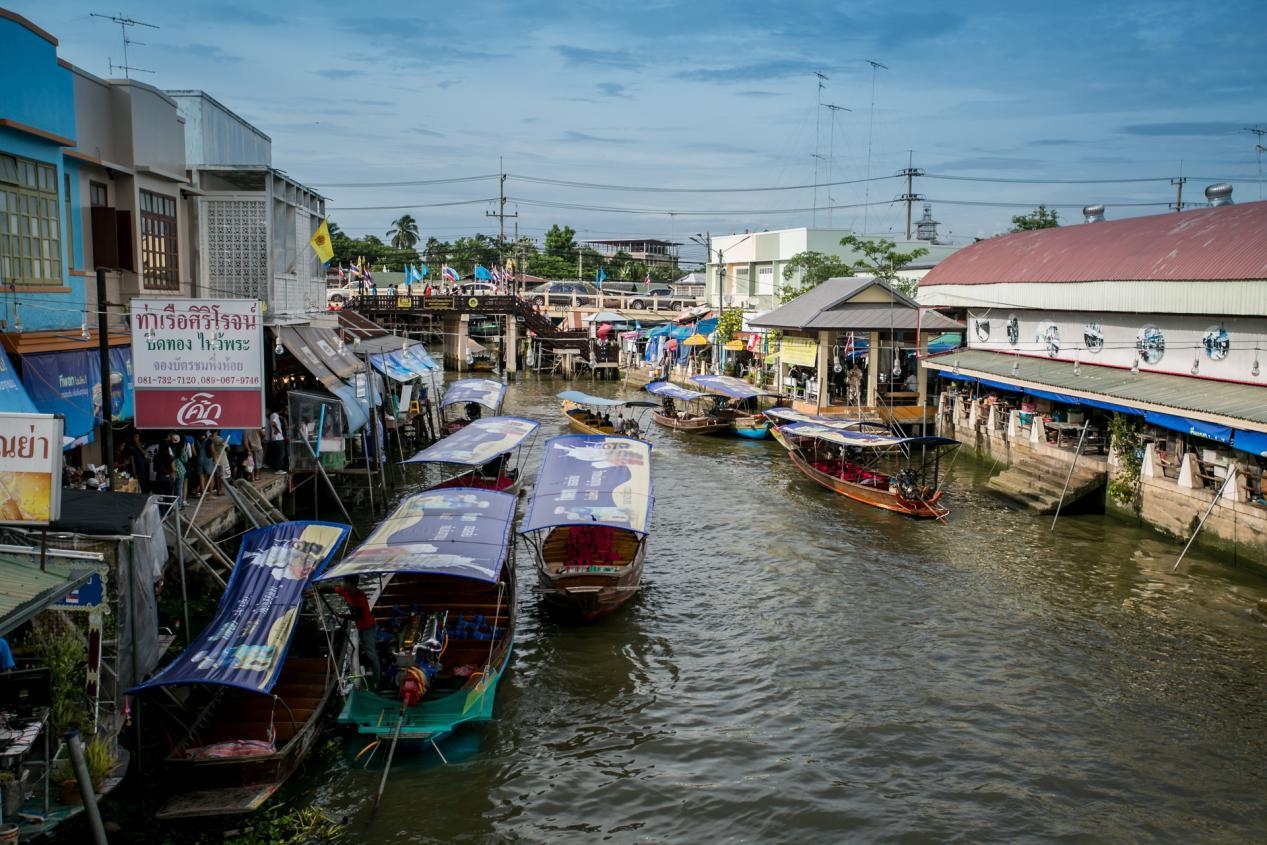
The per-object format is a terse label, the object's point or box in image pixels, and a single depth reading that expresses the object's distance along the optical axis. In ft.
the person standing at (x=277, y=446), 74.49
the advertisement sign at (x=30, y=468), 31.30
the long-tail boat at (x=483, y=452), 71.41
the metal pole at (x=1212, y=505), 64.18
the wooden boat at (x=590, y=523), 54.49
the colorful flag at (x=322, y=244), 85.40
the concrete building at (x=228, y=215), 73.61
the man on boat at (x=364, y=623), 41.09
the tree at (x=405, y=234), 379.96
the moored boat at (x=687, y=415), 126.72
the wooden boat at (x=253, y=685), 33.99
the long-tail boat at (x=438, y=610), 39.47
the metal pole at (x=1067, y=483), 78.69
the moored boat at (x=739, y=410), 123.75
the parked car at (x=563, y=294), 244.83
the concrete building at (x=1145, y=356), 67.92
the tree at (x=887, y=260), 155.59
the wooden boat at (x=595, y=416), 114.73
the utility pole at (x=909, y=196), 219.00
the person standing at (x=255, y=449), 68.47
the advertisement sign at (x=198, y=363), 47.47
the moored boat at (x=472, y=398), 106.73
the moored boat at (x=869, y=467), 80.89
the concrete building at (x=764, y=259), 183.52
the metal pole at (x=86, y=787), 25.30
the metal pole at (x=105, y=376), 42.11
